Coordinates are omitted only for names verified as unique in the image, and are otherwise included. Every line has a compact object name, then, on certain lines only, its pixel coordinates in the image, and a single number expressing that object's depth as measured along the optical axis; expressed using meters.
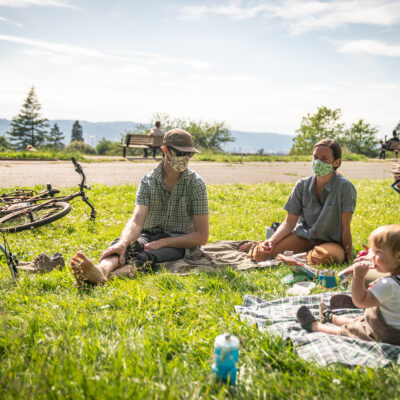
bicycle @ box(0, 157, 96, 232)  6.39
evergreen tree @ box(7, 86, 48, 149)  95.44
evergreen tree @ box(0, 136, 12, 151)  97.84
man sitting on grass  4.56
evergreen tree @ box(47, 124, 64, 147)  99.14
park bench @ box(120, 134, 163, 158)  19.42
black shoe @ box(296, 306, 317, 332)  3.01
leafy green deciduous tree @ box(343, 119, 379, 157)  61.41
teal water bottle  2.20
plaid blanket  2.56
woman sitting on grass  4.85
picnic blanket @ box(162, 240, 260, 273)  4.62
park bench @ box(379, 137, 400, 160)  22.44
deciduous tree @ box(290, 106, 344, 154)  56.34
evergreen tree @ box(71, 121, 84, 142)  133.25
